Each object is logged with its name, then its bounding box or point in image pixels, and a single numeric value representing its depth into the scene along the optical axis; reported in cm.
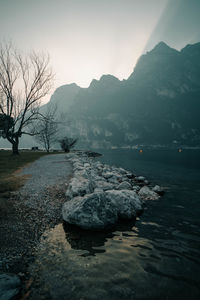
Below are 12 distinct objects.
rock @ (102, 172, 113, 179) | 1227
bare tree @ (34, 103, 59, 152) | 4061
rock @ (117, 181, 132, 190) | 879
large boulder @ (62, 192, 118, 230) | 440
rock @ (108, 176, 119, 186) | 1106
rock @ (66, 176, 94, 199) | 614
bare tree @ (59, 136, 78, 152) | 4743
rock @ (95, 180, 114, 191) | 778
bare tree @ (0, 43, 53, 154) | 2218
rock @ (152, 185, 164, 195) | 925
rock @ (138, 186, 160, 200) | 814
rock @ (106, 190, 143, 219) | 536
